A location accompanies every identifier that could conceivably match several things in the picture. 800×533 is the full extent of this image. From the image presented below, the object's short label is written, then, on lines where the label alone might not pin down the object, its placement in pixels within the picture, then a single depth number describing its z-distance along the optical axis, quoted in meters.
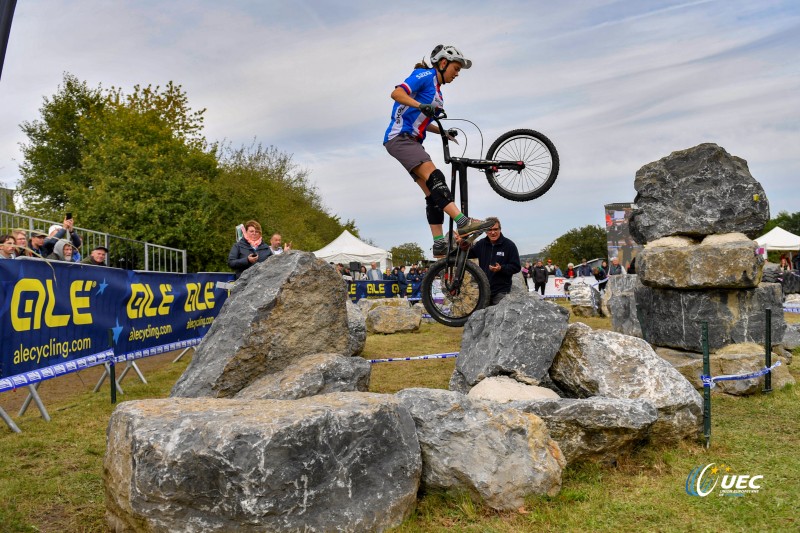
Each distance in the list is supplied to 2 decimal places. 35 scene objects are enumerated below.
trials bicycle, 6.62
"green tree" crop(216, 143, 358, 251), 26.14
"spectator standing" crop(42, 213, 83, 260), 10.63
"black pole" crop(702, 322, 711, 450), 5.68
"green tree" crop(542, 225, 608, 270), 81.38
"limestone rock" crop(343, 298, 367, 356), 10.74
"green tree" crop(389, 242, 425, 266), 84.88
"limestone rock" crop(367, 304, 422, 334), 14.85
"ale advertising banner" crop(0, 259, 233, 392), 6.83
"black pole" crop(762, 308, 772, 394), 8.11
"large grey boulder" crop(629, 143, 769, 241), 9.00
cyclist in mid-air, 6.39
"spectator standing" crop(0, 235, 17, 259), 8.03
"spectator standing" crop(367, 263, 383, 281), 26.24
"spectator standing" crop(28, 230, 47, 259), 10.19
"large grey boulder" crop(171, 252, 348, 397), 6.41
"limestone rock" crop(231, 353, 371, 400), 5.89
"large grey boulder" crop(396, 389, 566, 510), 4.41
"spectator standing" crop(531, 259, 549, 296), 24.81
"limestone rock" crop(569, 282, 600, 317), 18.86
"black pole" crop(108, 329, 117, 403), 7.67
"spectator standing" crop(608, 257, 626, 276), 22.53
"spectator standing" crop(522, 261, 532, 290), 28.52
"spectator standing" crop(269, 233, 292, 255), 11.18
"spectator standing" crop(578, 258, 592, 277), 28.72
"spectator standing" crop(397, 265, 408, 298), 23.91
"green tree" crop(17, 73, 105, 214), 40.94
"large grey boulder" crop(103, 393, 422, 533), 3.75
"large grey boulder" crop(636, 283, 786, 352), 8.73
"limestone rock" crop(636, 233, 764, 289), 8.51
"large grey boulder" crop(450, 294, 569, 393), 6.31
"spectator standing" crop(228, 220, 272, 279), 9.98
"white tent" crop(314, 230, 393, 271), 29.77
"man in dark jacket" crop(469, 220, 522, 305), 8.80
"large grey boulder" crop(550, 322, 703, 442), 5.64
